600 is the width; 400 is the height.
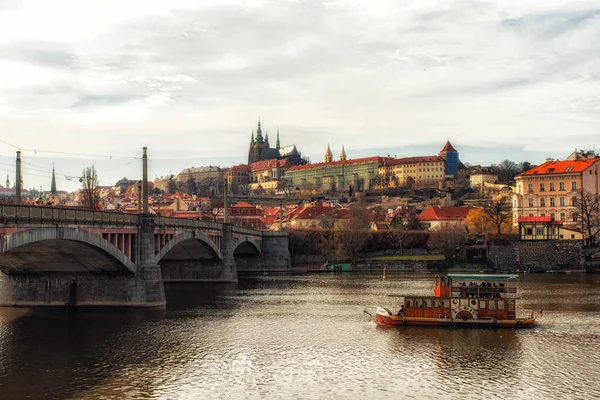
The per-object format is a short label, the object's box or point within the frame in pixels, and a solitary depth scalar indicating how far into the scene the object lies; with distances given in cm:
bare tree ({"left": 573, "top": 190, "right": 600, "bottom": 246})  10262
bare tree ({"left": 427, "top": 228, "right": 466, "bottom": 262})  10772
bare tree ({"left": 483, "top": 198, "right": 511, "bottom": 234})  11546
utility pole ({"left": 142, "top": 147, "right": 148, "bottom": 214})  5506
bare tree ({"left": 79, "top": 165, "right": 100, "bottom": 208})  10024
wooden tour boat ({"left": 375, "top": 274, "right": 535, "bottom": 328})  4456
